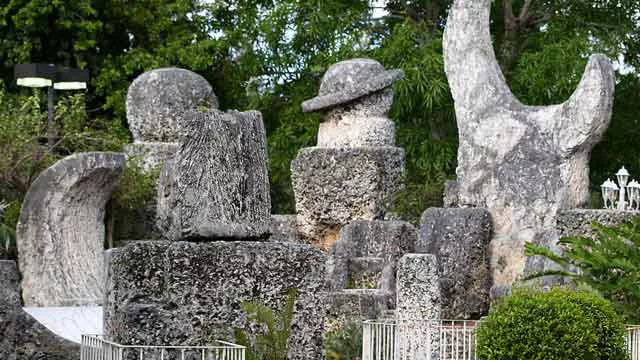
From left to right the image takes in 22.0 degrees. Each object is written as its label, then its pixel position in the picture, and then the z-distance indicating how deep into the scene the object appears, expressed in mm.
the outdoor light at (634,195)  23344
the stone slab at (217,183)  10891
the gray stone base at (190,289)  10648
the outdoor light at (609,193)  23703
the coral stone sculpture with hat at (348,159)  21688
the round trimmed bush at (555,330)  15469
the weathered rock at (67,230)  18109
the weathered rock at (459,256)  21344
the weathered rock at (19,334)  12008
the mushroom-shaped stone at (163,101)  22109
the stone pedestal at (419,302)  16609
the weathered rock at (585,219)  21391
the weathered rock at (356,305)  18297
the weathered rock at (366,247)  19984
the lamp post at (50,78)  21438
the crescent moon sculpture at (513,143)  21797
